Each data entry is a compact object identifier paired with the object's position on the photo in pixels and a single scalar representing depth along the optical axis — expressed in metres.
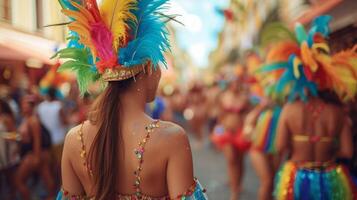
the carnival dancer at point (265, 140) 5.38
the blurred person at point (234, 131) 6.48
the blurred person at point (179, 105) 17.25
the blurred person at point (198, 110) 13.22
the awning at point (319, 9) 4.73
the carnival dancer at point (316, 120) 3.76
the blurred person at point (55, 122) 6.53
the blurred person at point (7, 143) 5.95
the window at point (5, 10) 5.67
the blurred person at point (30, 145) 6.02
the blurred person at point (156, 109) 6.25
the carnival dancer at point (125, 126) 2.13
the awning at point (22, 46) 6.50
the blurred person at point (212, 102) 10.89
